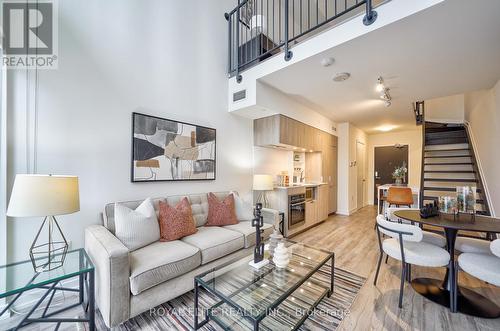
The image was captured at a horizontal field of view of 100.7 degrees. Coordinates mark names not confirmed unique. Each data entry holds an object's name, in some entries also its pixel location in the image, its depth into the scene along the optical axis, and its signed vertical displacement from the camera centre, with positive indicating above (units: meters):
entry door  6.84 +0.15
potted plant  5.33 -0.25
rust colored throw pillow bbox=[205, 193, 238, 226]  2.79 -0.65
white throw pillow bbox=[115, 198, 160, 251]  1.95 -0.60
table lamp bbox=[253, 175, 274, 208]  3.50 -0.29
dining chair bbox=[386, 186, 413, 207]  3.90 -0.59
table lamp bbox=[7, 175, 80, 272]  1.36 -0.23
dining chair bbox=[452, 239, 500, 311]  1.58 -0.82
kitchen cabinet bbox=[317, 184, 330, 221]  4.66 -0.85
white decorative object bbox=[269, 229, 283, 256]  2.08 -0.79
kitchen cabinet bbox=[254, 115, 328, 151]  3.72 +0.63
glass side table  1.32 -0.77
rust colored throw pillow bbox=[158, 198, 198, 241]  2.20 -0.62
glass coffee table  1.43 -0.94
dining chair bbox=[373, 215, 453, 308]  1.86 -0.81
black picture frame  2.44 +0.10
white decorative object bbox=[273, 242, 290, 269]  1.82 -0.81
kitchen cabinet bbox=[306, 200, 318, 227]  4.22 -0.99
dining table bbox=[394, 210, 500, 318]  1.78 -1.22
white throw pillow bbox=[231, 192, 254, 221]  3.06 -0.67
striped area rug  1.66 -1.29
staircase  4.09 +0.15
